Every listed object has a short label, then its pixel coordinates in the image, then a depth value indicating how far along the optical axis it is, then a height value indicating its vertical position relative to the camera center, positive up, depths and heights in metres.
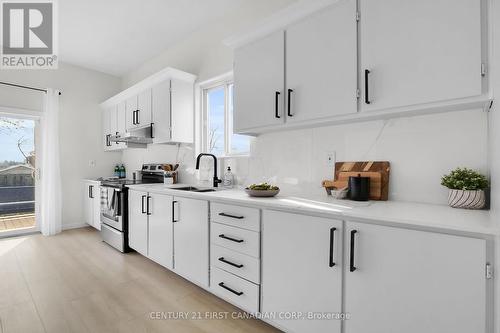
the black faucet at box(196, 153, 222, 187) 2.75 -0.16
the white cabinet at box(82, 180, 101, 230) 3.94 -0.65
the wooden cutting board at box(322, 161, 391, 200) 1.70 -0.07
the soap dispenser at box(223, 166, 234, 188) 2.74 -0.16
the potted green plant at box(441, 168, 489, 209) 1.31 -0.13
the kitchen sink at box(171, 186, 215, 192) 2.62 -0.27
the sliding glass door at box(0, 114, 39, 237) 3.95 -0.18
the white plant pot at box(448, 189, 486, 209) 1.31 -0.18
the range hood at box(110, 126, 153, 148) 3.49 +0.38
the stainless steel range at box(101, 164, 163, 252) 3.19 -0.58
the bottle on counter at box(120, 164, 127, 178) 4.73 -0.16
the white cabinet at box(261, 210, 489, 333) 1.01 -0.54
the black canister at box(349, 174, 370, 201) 1.67 -0.16
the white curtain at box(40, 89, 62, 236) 3.99 -0.02
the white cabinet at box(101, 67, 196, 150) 3.11 +0.74
